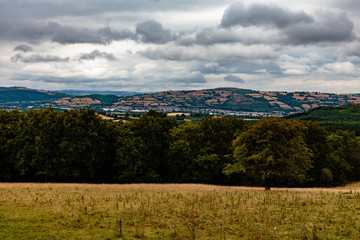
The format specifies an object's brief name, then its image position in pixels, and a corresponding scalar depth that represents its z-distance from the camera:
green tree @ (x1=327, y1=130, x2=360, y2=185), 66.19
